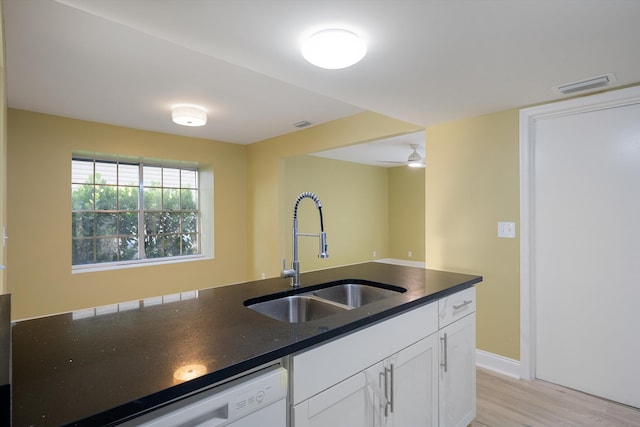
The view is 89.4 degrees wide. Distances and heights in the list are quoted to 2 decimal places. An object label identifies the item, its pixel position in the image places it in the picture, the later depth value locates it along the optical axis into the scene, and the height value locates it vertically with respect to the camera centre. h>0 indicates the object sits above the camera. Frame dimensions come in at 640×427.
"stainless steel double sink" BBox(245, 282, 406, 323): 1.58 -0.47
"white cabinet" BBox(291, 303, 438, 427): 1.06 -0.63
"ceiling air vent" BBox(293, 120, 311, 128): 3.91 +1.09
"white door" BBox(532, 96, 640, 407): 2.22 -0.30
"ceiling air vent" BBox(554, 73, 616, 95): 2.09 +0.85
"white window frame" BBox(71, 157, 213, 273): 4.05 -0.14
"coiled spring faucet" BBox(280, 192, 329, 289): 1.75 -0.22
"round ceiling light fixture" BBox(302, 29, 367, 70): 1.55 +0.81
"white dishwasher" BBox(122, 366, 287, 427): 0.76 -0.49
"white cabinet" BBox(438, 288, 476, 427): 1.67 -0.82
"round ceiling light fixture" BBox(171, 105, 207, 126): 3.22 +0.99
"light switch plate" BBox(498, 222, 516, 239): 2.68 -0.16
